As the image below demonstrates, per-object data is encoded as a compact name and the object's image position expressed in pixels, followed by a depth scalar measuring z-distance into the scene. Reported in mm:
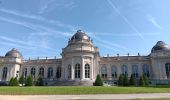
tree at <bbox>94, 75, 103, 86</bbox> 26540
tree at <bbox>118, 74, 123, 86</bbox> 29326
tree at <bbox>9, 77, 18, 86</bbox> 29828
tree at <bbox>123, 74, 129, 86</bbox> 28267
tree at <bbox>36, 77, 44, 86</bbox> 31602
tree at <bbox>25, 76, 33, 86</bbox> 28401
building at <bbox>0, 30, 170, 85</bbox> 31048
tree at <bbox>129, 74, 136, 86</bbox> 28536
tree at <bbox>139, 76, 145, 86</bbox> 27947
